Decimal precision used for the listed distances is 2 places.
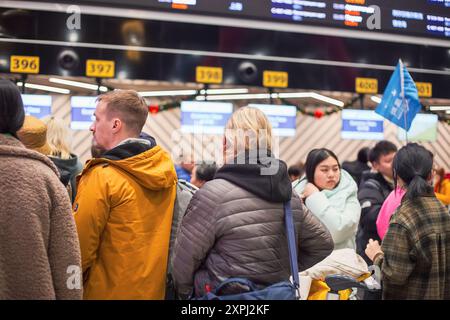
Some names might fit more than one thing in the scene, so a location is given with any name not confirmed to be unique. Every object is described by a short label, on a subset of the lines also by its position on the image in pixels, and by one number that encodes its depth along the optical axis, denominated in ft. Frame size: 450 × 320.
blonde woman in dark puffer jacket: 6.33
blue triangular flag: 13.98
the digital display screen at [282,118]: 25.04
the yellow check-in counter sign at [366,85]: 22.97
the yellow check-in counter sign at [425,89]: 23.27
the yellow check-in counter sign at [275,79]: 22.13
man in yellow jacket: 6.61
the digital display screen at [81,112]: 22.26
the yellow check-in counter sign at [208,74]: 21.22
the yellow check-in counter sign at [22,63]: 20.15
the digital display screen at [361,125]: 26.20
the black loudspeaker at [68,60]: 20.41
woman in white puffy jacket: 9.82
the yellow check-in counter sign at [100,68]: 20.47
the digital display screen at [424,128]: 22.75
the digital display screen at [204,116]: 23.03
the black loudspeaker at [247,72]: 21.63
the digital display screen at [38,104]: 21.99
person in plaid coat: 7.98
